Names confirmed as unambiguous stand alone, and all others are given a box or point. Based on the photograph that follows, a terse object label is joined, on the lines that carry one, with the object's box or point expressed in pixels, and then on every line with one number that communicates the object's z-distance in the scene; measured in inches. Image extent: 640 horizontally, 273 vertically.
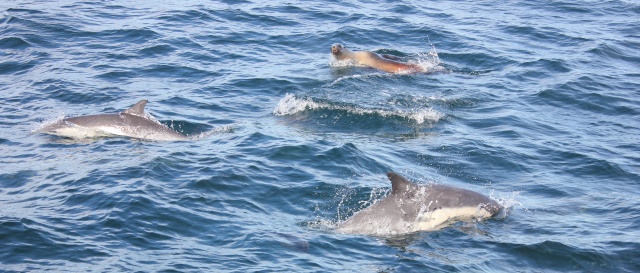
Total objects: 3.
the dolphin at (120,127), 741.9
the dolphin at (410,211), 559.5
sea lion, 960.4
